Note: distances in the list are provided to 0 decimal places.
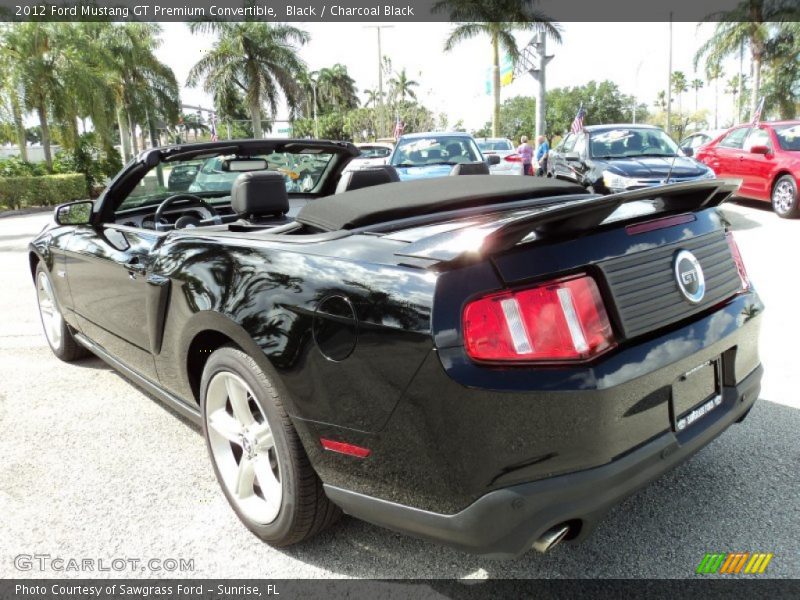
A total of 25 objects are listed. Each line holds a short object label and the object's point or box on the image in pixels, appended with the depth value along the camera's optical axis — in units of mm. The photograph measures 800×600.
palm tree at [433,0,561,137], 29422
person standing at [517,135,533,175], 17156
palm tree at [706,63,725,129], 32125
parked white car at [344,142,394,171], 24964
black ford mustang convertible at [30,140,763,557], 1667
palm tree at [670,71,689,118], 102125
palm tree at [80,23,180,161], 36844
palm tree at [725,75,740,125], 79600
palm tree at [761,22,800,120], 31125
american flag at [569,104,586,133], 15122
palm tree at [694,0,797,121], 30075
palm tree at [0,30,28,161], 25875
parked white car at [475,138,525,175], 17981
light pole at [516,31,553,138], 22019
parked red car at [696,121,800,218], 10570
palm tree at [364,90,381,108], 83625
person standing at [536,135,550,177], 14873
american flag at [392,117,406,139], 30189
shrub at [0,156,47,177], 24797
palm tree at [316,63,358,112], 86250
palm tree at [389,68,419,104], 82625
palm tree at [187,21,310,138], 36031
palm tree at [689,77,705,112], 103812
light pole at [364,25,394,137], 40312
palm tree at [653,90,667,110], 112556
